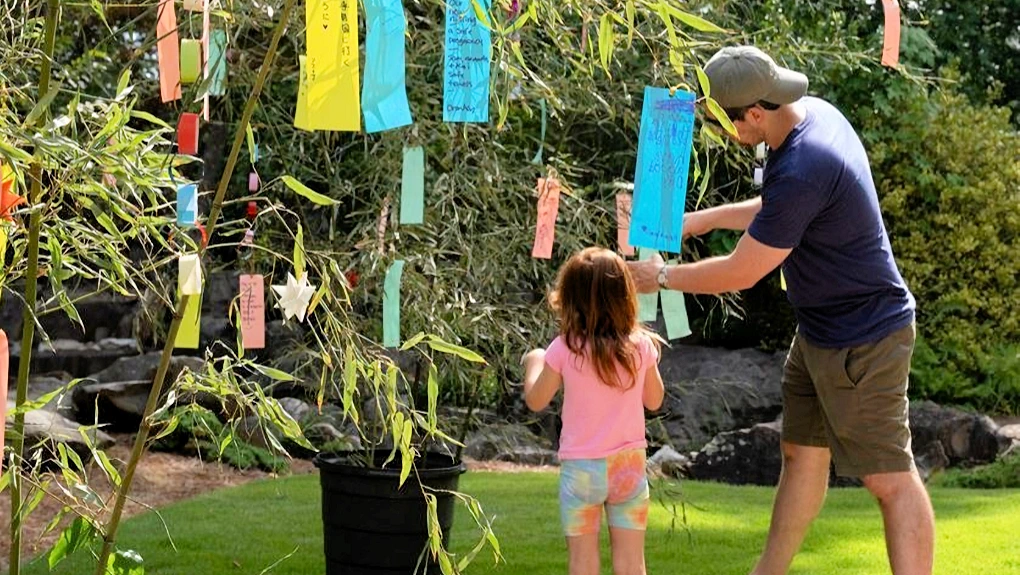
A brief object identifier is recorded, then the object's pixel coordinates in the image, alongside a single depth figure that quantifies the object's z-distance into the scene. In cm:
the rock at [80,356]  1004
